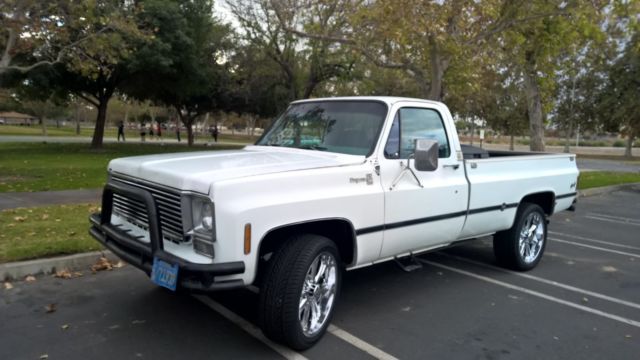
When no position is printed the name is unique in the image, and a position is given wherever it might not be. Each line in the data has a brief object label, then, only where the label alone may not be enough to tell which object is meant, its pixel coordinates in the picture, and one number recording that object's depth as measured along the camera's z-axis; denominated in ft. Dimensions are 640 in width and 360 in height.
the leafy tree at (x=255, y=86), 91.86
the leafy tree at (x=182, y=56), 65.62
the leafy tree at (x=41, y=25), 36.45
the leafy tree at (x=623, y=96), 120.16
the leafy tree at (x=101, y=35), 39.83
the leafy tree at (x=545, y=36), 39.06
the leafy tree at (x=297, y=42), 59.11
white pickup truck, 11.36
